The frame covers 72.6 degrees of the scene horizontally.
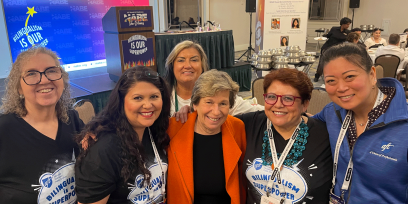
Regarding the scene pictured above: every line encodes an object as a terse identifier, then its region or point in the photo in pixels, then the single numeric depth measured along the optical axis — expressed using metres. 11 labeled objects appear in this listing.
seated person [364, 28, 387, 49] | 8.05
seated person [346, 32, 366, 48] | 6.28
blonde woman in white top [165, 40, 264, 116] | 2.35
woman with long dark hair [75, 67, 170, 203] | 1.36
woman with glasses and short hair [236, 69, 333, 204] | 1.53
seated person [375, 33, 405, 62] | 5.97
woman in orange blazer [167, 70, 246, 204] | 1.66
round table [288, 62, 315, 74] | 5.02
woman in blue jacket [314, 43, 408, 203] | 1.30
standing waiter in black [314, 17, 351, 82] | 7.27
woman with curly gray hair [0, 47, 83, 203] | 1.36
